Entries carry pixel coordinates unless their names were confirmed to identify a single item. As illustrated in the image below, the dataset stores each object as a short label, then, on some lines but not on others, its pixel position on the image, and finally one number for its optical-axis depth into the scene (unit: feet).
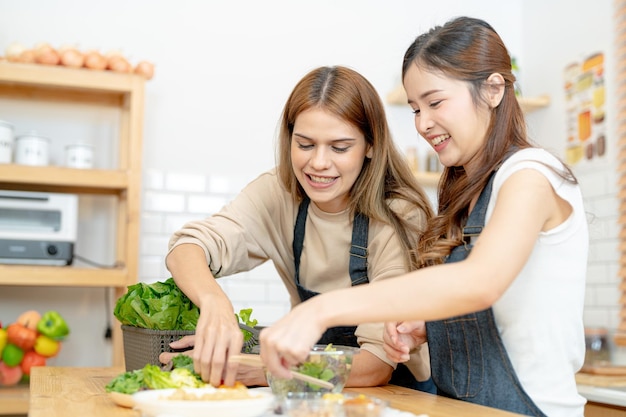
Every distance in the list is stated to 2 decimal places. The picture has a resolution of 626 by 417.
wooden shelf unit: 11.35
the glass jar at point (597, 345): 10.65
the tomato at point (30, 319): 11.07
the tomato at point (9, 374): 10.96
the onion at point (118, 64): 11.87
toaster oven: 11.28
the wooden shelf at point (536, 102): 13.70
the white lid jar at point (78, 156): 11.89
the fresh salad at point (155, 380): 4.49
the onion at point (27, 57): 11.58
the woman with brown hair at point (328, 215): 6.30
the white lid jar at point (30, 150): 11.59
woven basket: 5.30
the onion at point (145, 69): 11.89
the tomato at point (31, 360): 11.02
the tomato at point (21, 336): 10.84
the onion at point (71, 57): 11.70
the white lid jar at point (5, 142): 11.44
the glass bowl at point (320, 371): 4.29
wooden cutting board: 7.93
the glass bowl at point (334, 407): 3.59
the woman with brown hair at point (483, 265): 4.11
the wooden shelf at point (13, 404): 10.71
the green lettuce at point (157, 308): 5.45
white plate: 3.82
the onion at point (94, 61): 11.78
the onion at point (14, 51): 11.60
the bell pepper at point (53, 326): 11.09
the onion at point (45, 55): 11.59
